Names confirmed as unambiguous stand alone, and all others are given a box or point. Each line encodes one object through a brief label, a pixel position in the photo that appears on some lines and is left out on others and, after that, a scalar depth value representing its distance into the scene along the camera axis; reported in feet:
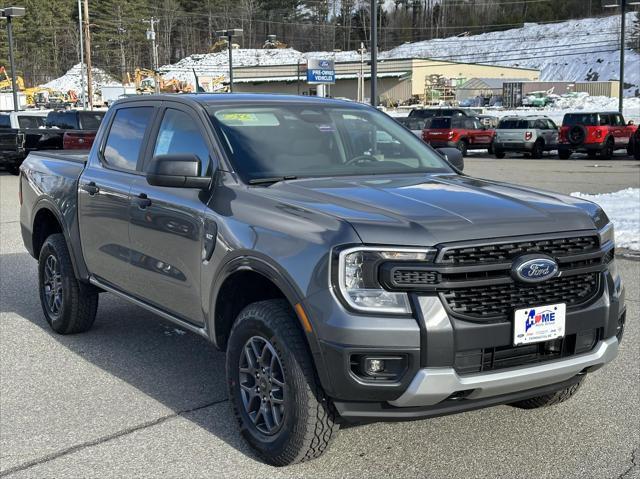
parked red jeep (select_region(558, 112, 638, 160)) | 93.56
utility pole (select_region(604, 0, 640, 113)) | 102.33
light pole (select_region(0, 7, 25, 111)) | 102.63
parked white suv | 99.55
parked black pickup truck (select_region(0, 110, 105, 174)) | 72.28
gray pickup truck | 11.03
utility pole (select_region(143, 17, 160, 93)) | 252.75
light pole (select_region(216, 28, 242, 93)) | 114.41
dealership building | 270.46
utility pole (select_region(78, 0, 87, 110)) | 187.16
